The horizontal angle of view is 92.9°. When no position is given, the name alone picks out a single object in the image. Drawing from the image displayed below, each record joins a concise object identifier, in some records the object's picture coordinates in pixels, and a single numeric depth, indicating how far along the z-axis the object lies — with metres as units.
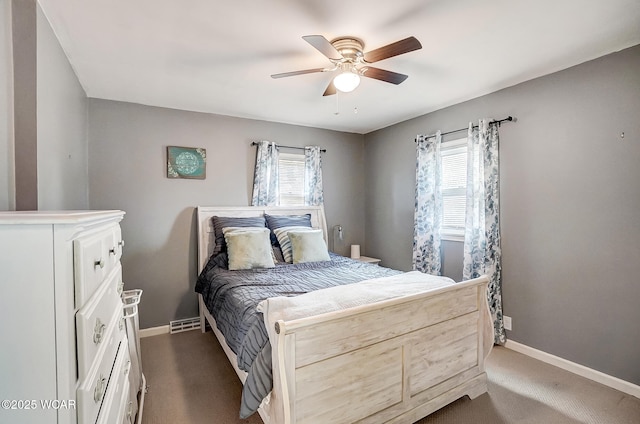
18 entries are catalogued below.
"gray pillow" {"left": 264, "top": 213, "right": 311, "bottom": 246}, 3.56
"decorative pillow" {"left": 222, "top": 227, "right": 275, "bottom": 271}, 2.97
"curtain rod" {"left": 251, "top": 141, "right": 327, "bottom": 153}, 3.83
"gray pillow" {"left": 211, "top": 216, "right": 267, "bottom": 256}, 3.28
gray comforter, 1.51
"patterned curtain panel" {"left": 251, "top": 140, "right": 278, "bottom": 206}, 3.81
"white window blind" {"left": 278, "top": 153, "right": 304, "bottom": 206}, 4.08
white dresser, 0.73
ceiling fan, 1.76
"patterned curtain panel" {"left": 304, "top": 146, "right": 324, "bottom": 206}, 4.18
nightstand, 4.25
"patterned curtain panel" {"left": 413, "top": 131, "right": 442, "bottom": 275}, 3.52
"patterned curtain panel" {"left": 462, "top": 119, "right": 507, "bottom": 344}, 2.93
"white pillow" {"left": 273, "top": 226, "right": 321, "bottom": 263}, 3.30
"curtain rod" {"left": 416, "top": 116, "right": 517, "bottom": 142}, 2.86
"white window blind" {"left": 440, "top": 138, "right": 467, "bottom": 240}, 3.35
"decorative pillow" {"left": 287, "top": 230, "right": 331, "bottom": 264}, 3.24
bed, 1.44
